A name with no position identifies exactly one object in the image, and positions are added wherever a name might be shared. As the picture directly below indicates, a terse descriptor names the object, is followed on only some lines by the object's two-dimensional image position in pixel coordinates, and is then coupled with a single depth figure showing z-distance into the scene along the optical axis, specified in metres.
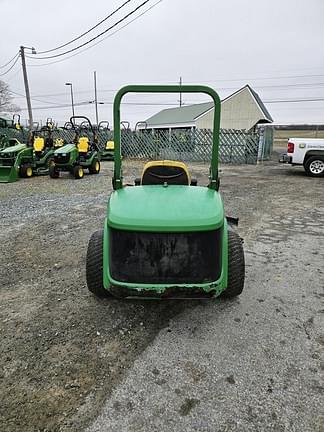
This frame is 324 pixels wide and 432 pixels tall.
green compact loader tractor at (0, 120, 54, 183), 9.48
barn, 24.55
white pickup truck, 10.46
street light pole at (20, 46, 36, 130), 19.38
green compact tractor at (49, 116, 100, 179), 9.62
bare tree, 44.60
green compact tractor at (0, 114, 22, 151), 17.84
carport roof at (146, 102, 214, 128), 26.81
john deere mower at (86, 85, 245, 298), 2.23
